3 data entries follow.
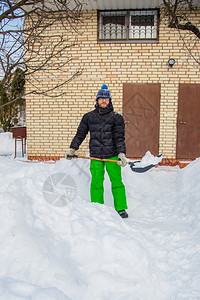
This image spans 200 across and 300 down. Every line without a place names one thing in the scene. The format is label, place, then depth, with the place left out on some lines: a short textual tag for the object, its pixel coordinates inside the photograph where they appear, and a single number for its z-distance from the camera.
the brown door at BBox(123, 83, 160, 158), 6.56
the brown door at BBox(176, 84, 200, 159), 6.52
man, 3.44
